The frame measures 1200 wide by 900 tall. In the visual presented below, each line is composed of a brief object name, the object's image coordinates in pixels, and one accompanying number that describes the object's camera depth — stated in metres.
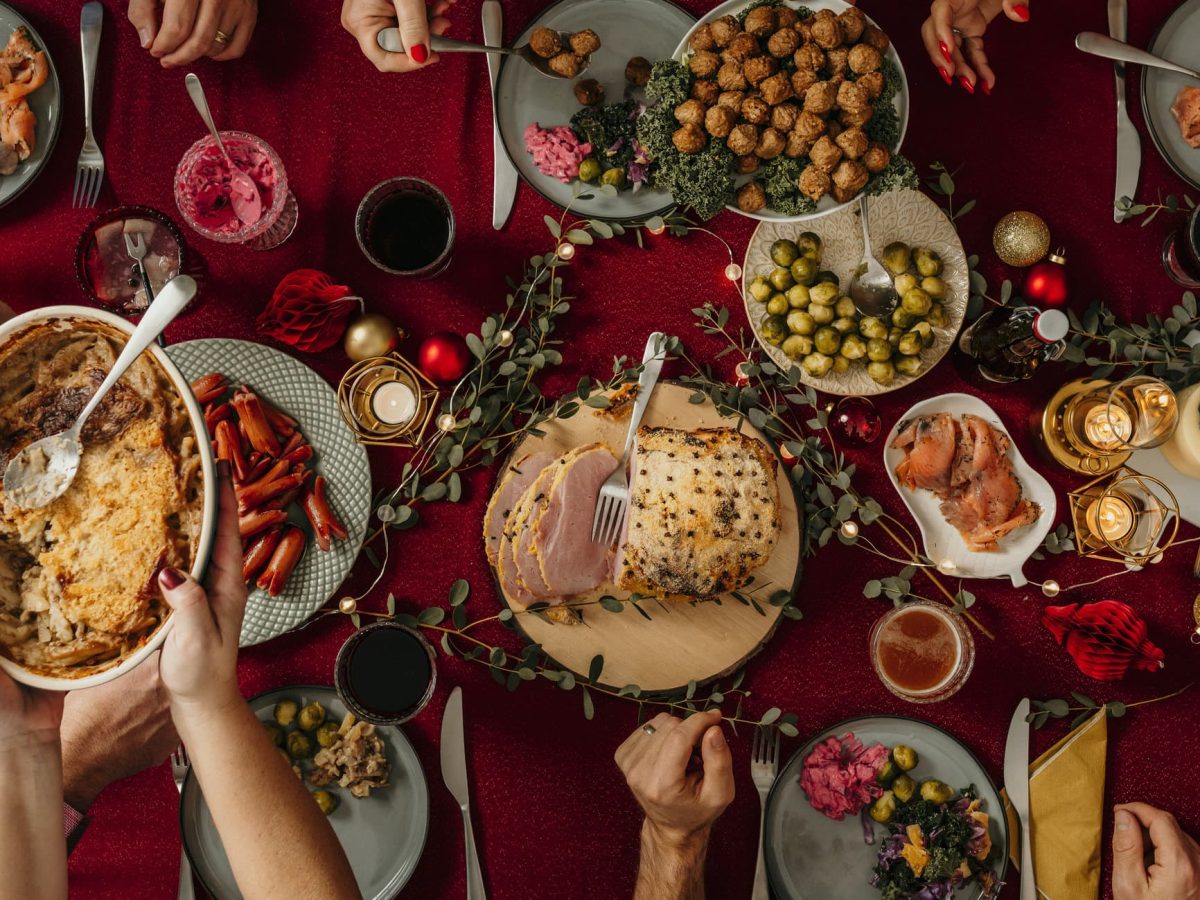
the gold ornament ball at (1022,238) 2.34
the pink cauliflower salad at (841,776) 2.21
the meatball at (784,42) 1.93
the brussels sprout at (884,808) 2.21
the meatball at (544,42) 2.12
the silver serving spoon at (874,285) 2.26
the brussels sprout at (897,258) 2.26
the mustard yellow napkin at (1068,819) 2.29
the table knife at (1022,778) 2.27
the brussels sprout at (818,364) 2.23
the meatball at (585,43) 2.12
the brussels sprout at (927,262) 2.26
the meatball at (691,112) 1.95
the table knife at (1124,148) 2.39
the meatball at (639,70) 2.21
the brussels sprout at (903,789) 2.23
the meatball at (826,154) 1.90
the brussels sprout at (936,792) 2.23
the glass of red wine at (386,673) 2.06
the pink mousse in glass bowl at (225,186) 2.18
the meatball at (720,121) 1.92
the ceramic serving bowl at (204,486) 1.48
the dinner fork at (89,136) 2.23
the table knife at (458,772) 2.22
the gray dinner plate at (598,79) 2.25
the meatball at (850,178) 1.91
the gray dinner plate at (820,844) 2.24
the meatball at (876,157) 1.92
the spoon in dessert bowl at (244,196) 2.19
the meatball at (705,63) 1.96
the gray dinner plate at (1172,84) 2.34
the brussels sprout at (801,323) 2.22
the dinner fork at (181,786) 2.15
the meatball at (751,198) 2.04
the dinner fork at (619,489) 2.16
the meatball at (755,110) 1.92
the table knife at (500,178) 2.27
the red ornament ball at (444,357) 2.24
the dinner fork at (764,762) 2.26
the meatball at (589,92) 2.22
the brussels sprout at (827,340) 2.21
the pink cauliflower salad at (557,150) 2.23
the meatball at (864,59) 1.90
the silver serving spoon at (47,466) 1.53
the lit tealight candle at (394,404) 2.28
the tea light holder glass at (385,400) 2.27
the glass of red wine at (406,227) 2.20
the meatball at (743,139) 1.93
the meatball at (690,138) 1.95
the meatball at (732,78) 1.94
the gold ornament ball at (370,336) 2.23
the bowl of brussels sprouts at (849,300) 2.23
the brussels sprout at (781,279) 2.25
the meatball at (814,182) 1.94
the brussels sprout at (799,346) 2.24
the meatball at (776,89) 1.92
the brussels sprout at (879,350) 2.22
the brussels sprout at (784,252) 2.24
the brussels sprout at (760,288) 2.25
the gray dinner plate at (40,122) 2.20
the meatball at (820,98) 1.89
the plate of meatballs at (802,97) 1.91
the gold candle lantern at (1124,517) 2.29
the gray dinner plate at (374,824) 2.16
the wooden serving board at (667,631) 2.23
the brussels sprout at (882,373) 2.24
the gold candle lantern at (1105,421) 2.20
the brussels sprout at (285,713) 2.14
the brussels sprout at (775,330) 2.25
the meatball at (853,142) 1.89
